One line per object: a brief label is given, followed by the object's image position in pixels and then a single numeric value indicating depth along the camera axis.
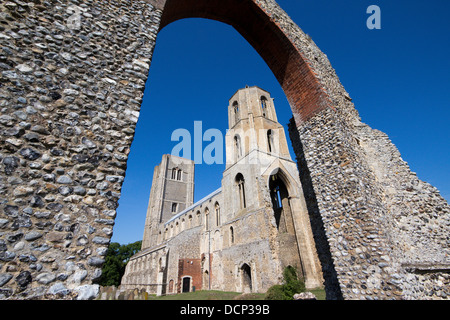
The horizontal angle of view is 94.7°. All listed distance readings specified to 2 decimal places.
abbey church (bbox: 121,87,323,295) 16.59
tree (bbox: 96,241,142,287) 37.06
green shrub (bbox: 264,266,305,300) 10.04
